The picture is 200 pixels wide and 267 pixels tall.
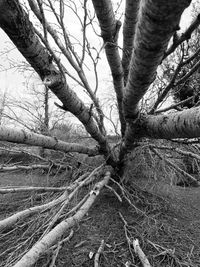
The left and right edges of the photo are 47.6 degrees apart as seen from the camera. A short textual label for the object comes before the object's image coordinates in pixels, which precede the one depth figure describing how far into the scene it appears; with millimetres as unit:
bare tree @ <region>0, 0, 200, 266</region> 933
